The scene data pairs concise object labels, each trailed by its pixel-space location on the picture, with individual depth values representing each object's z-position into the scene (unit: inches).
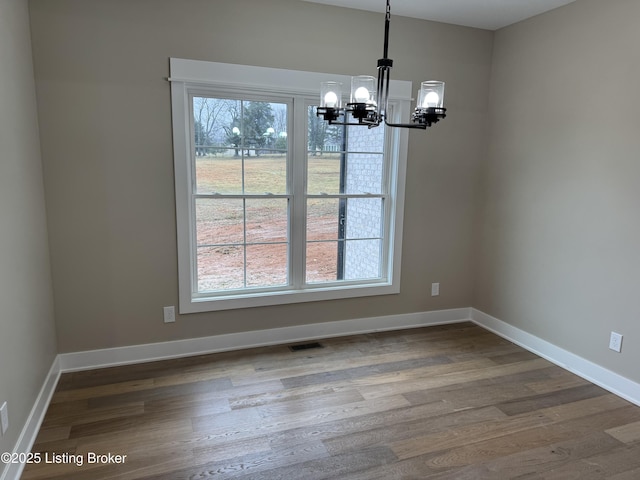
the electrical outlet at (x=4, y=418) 71.1
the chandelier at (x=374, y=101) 73.9
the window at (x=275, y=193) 121.9
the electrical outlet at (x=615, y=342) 111.4
